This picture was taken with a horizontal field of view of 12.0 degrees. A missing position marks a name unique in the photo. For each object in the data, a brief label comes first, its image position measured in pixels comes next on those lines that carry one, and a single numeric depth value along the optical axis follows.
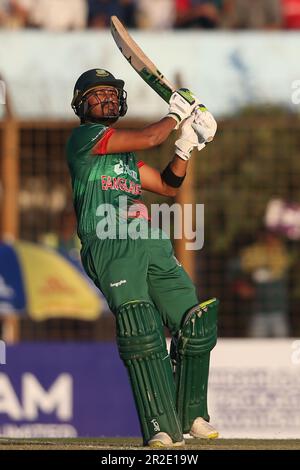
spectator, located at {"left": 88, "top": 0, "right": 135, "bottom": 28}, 15.30
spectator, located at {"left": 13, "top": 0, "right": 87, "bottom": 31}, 14.98
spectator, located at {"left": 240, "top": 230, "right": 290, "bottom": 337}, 13.82
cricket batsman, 7.78
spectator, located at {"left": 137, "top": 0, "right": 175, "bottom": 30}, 15.31
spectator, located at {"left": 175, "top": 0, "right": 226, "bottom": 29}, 15.30
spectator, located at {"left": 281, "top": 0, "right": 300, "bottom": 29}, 15.37
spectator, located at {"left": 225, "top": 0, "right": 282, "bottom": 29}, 15.35
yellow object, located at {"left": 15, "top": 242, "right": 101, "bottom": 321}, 13.65
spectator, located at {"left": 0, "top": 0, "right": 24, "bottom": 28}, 15.02
